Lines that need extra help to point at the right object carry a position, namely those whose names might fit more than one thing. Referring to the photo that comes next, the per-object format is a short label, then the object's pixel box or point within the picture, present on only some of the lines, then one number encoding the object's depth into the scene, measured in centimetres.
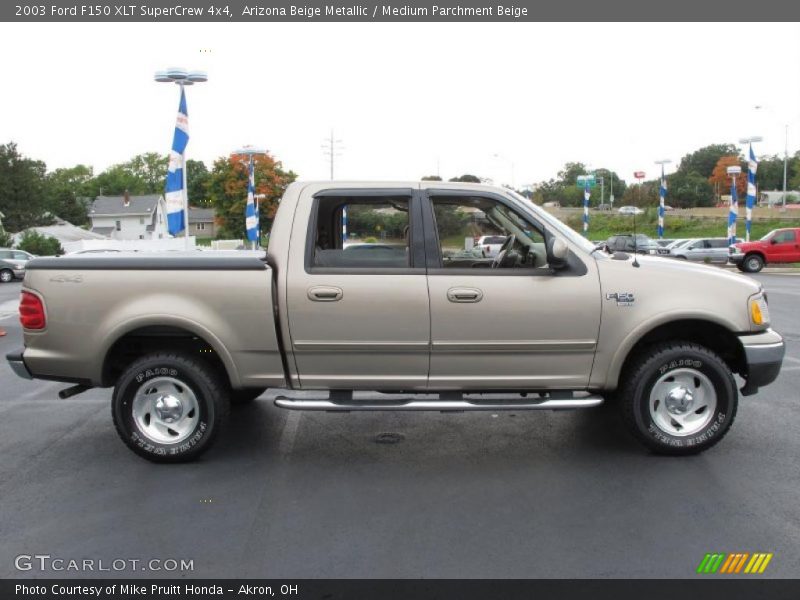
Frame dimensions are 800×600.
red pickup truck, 3009
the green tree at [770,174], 11906
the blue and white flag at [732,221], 3425
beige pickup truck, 517
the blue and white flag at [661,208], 4438
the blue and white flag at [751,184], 3416
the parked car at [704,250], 3512
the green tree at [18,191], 6862
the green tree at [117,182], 12188
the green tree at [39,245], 4591
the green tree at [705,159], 12975
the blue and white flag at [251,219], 2820
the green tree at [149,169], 12975
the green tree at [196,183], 11194
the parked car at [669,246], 3526
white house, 8825
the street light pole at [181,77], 1536
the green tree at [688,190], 10612
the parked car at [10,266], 3272
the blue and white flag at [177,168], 1578
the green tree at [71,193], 9688
